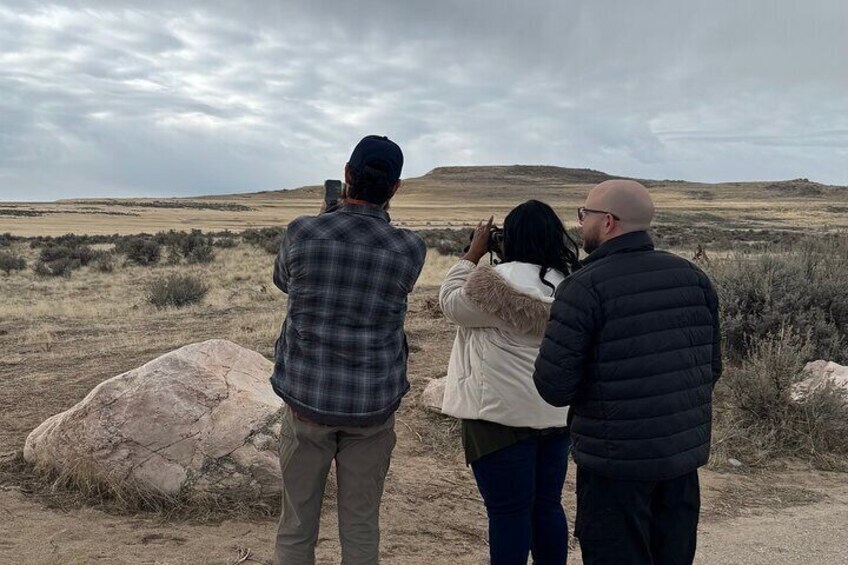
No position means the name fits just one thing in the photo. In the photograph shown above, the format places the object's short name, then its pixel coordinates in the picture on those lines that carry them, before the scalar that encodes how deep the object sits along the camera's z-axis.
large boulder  4.10
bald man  2.29
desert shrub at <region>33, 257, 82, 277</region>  18.92
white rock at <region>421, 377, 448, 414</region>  5.82
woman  2.74
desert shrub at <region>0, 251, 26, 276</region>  19.70
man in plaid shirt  2.47
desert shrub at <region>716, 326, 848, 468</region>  5.45
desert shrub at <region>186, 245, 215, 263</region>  22.82
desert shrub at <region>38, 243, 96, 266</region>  21.84
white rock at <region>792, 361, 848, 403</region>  5.66
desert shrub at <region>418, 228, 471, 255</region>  26.25
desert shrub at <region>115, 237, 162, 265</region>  22.00
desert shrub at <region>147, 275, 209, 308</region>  13.71
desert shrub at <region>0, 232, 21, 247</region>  29.88
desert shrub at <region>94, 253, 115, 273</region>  20.11
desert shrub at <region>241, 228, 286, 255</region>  26.75
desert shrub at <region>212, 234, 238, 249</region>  29.12
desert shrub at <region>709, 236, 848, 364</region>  7.36
